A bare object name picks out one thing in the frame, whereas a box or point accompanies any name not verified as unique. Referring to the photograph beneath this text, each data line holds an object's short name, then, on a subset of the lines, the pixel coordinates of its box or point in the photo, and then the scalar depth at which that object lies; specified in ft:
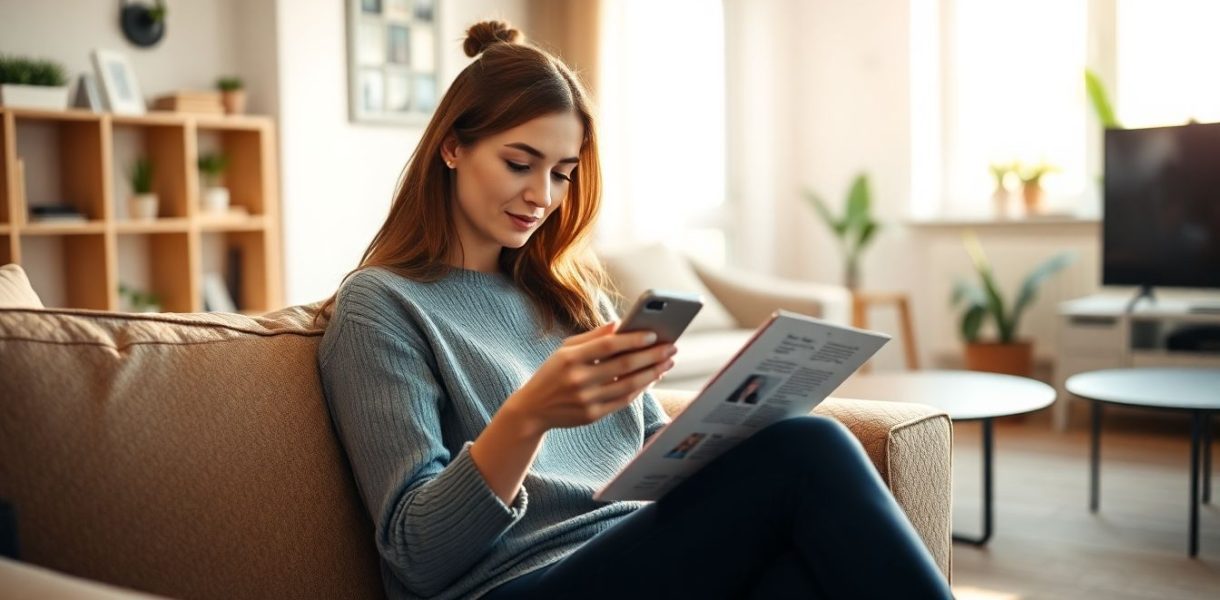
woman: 3.83
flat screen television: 12.85
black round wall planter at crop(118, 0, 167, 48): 13.03
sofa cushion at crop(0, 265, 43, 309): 4.14
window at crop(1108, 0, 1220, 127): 14.71
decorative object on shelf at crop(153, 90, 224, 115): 12.92
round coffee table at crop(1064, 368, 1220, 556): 8.70
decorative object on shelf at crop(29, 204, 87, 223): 11.87
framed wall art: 14.74
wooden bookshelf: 12.13
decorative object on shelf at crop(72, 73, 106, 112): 12.26
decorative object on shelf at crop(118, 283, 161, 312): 12.71
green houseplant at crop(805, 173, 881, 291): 16.35
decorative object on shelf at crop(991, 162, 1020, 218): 15.83
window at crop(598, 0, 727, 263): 17.43
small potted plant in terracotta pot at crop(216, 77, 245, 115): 13.48
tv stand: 13.26
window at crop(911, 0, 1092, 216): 15.85
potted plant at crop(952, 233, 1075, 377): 14.76
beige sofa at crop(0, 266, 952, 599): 3.60
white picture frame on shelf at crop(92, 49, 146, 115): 12.38
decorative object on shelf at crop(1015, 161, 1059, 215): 15.51
